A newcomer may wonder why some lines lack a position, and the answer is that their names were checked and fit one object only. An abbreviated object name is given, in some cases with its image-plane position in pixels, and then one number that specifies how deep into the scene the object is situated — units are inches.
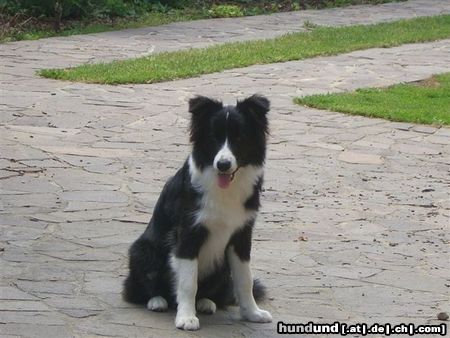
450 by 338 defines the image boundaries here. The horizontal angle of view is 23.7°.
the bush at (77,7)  679.1
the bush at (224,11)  756.6
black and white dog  224.2
